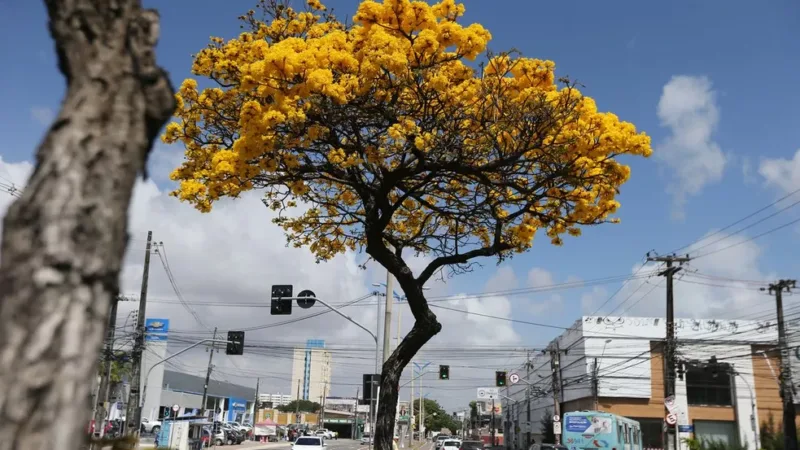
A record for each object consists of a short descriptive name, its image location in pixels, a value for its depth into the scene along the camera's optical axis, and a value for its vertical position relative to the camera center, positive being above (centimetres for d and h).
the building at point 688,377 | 4169 +176
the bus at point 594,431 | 2733 -118
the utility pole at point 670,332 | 2873 +309
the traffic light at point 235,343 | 3061 +190
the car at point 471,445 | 3998 -282
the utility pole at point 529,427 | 6472 -257
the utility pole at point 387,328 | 1931 +181
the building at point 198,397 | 6450 -139
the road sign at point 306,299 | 1946 +253
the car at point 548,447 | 2609 -181
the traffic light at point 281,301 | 2042 +256
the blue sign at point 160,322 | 6188 +544
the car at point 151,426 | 5488 -357
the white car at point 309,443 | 3584 -286
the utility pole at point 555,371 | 4150 +181
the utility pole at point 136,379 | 2925 +10
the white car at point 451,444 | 4490 -326
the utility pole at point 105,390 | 3005 -49
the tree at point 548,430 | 5023 -228
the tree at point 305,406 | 14219 -370
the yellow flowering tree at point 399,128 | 777 +323
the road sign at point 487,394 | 7675 +36
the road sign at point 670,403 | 2622 +8
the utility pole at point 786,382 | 3055 +128
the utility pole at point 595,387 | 4109 +86
